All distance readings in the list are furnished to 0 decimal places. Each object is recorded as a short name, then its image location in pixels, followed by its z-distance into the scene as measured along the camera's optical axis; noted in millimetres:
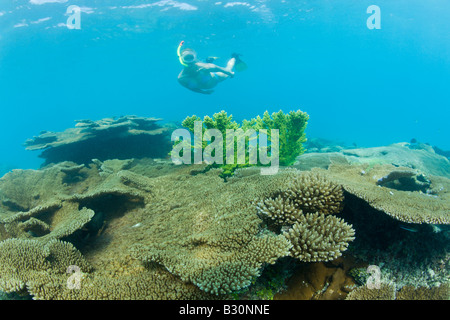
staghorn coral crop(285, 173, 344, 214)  3123
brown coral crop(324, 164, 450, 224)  2674
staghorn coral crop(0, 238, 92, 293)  2451
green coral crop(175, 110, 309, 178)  5844
